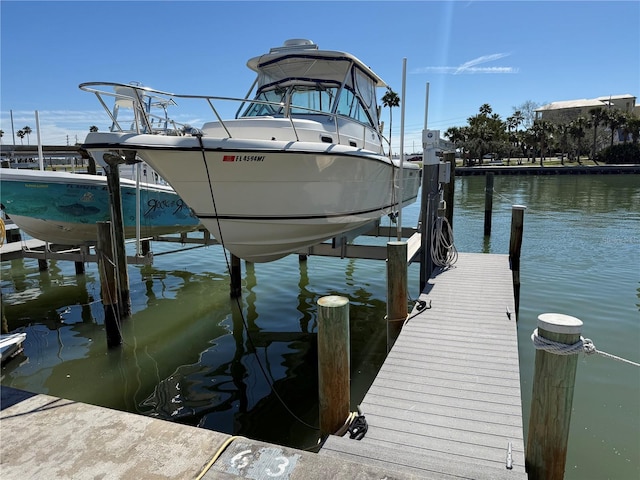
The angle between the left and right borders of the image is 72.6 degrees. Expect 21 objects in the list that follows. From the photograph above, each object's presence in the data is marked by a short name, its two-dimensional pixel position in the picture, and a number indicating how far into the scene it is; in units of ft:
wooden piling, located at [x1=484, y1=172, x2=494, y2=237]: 52.95
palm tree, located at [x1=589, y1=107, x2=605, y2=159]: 192.65
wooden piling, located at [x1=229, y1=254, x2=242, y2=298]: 30.63
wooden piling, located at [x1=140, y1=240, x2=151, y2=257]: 40.18
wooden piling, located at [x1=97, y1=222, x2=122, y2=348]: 22.45
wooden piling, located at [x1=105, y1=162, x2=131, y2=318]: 23.25
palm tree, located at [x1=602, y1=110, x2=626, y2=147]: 189.37
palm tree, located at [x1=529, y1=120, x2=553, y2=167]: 205.98
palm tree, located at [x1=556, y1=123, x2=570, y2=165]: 205.44
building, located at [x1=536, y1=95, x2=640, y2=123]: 253.85
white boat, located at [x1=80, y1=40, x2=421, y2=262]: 18.04
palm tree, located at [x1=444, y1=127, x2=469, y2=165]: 219.59
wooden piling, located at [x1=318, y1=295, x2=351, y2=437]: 11.67
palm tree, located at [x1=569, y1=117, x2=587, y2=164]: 196.42
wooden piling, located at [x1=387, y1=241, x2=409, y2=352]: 17.97
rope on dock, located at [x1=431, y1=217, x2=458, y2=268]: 24.18
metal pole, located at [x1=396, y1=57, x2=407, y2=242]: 21.18
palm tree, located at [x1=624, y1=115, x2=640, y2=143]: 181.78
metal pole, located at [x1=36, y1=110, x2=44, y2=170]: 31.45
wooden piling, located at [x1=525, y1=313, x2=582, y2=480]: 9.15
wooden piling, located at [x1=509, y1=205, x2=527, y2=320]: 26.18
